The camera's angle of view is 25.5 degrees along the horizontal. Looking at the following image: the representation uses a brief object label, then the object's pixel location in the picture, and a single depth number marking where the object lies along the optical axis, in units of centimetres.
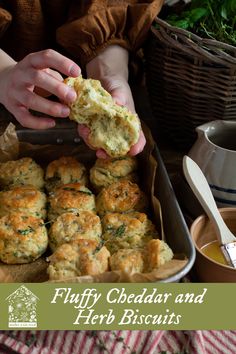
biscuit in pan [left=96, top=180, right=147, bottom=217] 134
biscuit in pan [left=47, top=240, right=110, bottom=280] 111
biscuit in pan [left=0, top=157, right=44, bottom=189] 142
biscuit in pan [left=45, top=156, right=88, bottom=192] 143
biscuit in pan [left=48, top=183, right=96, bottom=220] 132
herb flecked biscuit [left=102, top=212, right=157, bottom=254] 123
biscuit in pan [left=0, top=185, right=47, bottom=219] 131
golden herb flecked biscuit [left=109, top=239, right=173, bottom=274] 111
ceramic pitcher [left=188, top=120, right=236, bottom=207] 129
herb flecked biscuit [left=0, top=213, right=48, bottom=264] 120
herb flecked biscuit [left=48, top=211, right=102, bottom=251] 123
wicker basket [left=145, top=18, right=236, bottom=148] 136
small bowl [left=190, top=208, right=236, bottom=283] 111
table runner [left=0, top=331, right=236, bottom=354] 105
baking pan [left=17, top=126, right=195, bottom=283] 113
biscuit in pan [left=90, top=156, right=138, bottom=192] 142
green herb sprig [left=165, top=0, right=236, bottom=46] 146
